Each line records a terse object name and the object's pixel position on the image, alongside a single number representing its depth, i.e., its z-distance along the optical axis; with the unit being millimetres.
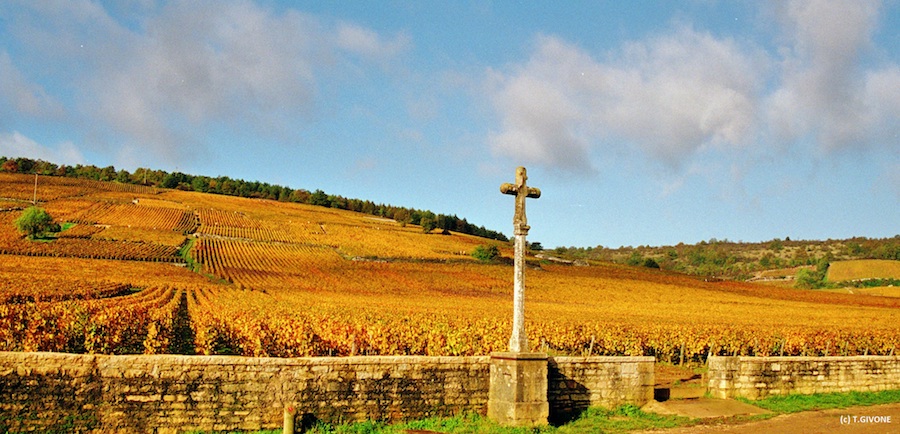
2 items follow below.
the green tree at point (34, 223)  75250
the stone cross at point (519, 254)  11170
